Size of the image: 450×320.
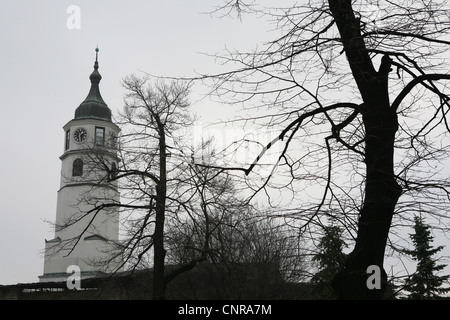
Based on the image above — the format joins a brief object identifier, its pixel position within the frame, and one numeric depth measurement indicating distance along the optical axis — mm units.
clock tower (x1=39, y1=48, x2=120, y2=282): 51812
